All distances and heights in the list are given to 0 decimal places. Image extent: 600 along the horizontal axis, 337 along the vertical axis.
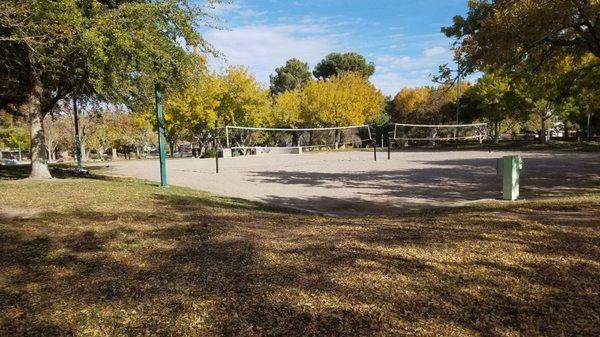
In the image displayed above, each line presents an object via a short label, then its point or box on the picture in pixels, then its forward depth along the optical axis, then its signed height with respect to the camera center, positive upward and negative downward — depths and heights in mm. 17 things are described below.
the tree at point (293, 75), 77938 +12350
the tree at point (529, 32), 9727 +2548
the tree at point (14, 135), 31788 +1963
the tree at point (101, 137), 49812 +1677
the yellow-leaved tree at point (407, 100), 62869 +5875
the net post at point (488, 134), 53281 +561
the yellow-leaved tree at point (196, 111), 42781 +3535
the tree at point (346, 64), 72375 +12968
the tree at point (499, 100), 39656 +3504
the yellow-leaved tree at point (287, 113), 53062 +3763
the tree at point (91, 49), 9859 +2524
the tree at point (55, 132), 50766 +2235
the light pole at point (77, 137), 19322 +608
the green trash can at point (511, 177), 10617 -936
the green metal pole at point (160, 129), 13148 +559
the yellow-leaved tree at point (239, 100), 44969 +4713
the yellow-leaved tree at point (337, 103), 52344 +4818
